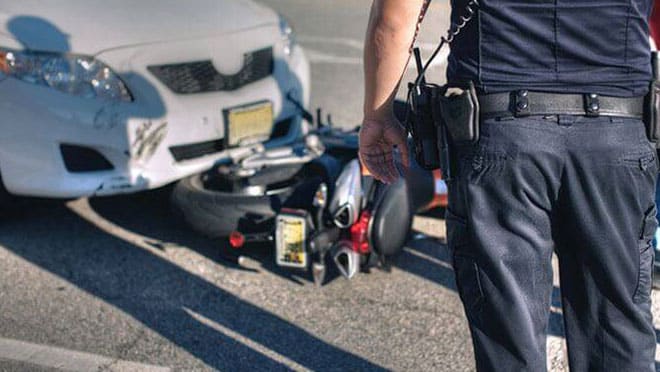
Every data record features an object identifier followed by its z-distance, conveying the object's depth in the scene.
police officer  2.20
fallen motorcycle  4.11
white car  4.51
